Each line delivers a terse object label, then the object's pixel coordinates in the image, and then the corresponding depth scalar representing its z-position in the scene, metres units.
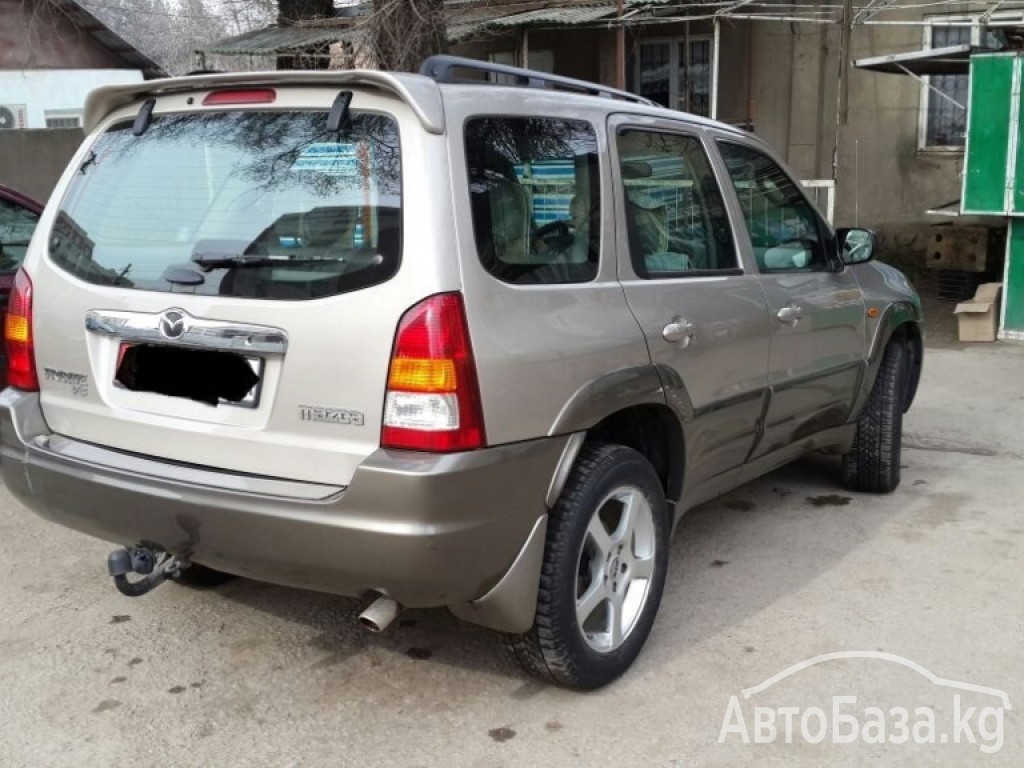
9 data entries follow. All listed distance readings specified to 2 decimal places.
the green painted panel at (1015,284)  8.99
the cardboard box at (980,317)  9.23
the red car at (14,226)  5.68
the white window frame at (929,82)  12.27
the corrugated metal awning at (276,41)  14.70
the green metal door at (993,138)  8.75
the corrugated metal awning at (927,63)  9.41
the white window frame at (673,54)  14.77
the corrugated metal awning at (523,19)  12.53
